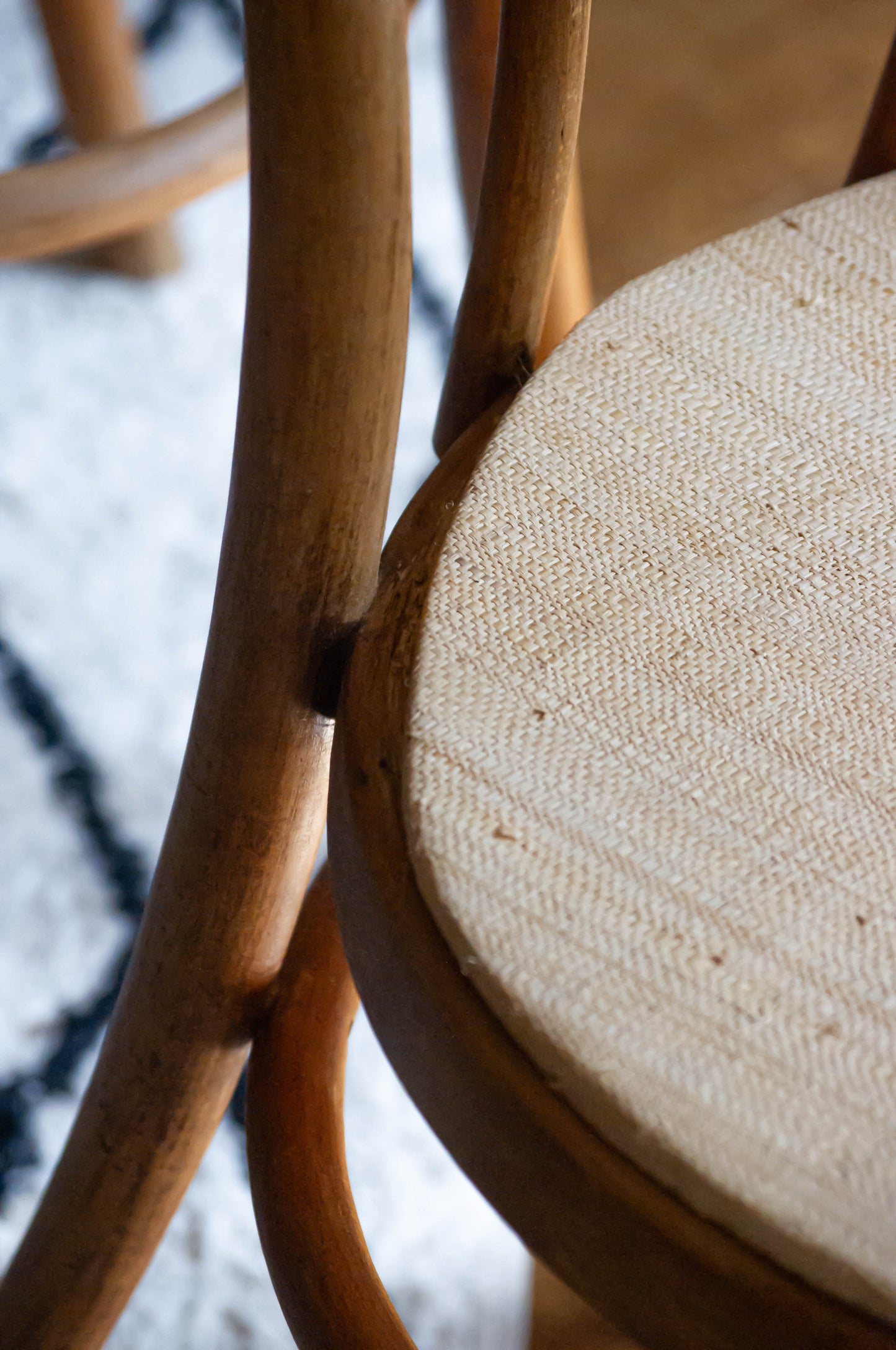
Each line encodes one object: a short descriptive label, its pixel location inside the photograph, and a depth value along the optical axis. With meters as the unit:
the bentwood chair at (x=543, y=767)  0.80
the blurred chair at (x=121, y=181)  1.33
